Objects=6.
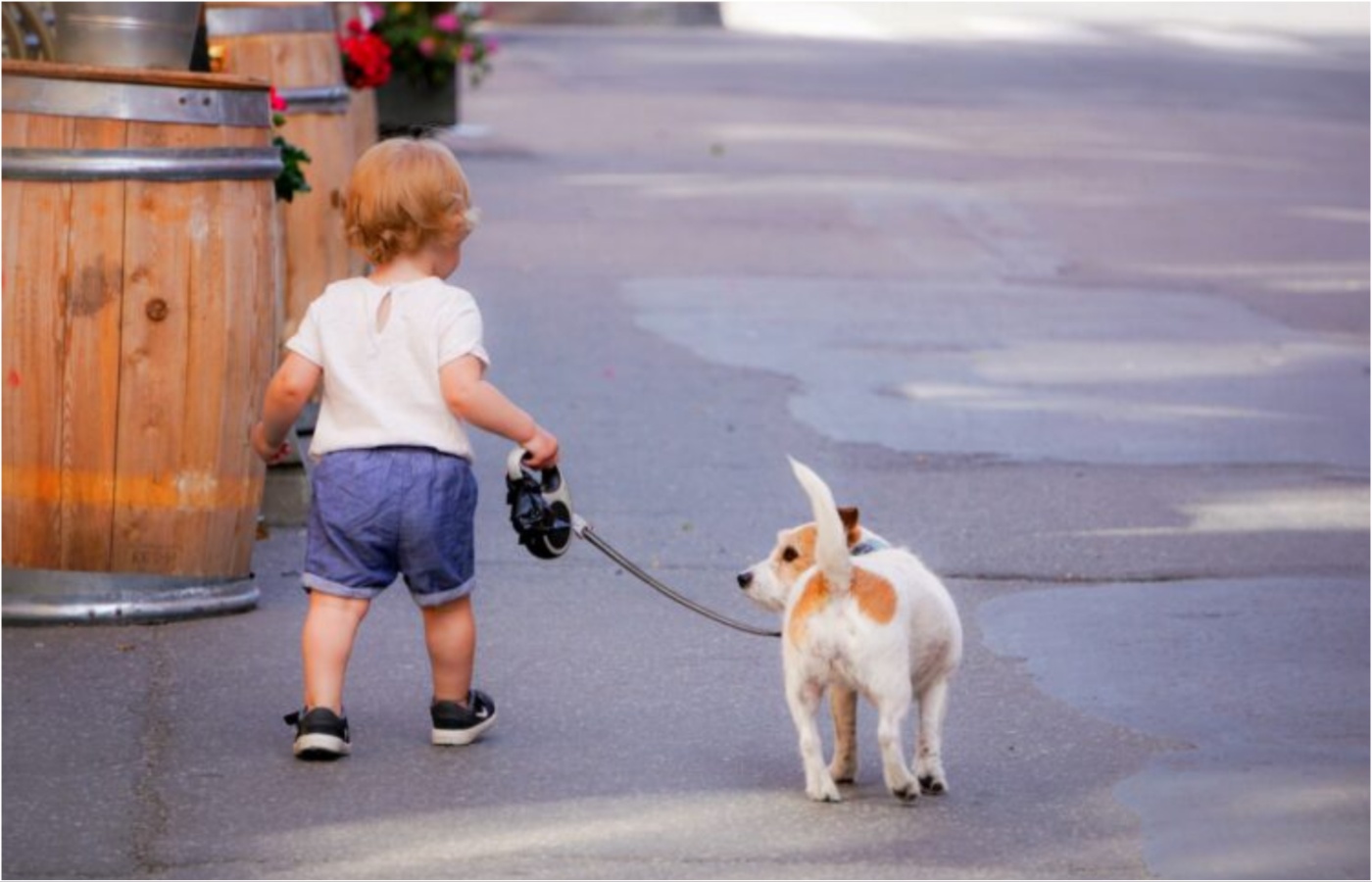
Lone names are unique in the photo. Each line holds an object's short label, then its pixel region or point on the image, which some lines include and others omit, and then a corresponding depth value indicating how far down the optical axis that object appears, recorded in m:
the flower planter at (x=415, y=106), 37.75
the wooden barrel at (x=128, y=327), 12.62
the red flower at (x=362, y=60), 23.08
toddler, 10.69
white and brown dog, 9.88
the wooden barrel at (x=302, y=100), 18.58
